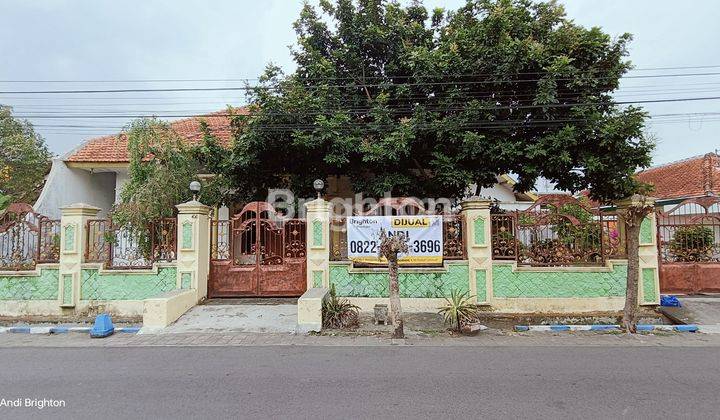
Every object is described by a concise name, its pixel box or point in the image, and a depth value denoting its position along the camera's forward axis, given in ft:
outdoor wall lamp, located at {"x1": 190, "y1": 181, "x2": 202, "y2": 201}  33.27
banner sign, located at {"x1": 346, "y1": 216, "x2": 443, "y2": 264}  31.04
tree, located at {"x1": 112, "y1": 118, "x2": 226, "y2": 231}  34.94
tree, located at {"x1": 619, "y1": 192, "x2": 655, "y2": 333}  24.88
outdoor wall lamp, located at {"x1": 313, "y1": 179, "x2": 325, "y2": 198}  34.55
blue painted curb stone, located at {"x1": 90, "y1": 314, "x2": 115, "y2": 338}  25.09
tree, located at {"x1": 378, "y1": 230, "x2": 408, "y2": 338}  23.99
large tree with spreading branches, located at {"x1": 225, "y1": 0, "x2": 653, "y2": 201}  33.76
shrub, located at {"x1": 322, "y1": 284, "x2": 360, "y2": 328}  26.04
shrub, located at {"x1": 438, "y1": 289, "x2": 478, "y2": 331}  25.27
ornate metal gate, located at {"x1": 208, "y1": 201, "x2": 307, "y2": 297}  32.68
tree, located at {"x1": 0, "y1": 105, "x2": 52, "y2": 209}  59.58
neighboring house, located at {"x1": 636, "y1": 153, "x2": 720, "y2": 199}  53.85
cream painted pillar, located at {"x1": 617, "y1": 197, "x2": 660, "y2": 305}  29.81
